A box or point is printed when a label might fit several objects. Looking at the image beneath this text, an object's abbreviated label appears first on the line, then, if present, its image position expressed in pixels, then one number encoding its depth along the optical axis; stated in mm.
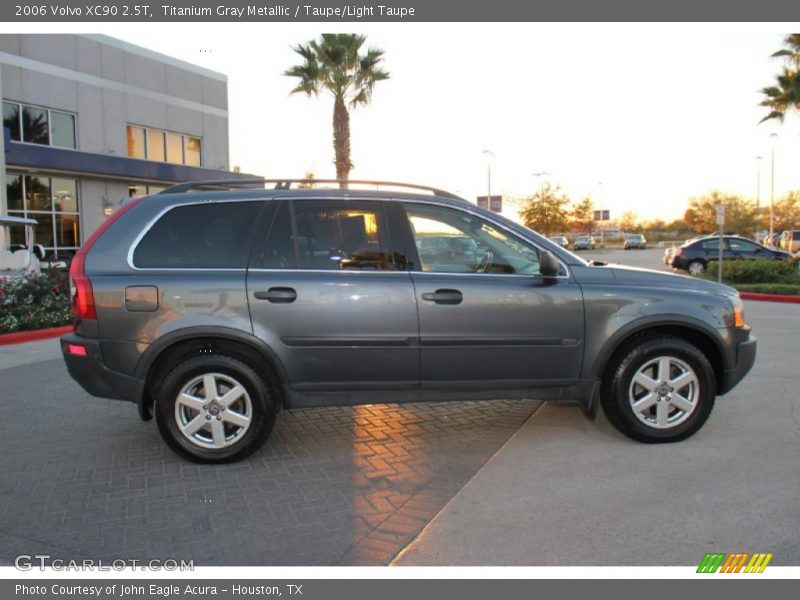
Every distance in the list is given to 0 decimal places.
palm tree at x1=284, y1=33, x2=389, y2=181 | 22297
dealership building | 23319
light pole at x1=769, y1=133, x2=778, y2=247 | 51312
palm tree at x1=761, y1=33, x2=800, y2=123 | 30016
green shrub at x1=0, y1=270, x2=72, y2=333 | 10367
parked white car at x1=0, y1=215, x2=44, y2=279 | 17691
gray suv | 4406
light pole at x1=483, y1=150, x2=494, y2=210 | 46572
